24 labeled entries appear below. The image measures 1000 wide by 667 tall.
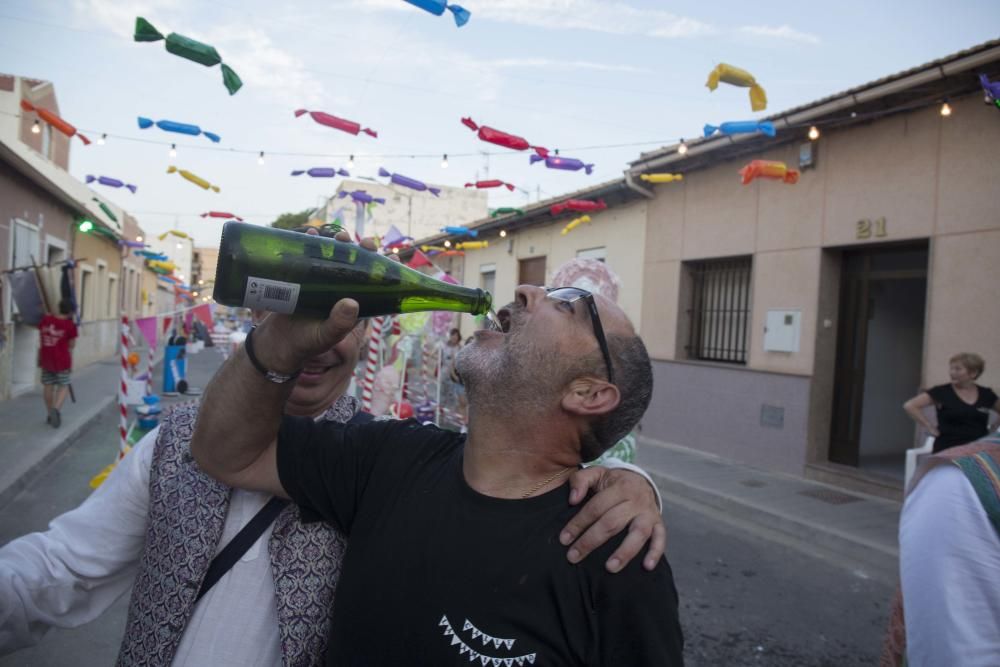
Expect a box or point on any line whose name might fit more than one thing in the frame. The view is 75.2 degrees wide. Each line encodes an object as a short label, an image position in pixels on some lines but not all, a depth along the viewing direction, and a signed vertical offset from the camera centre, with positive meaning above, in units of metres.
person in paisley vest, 1.44 -0.62
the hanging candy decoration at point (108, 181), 10.12 +1.89
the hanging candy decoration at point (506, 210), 10.88 +1.99
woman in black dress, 6.09 -0.43
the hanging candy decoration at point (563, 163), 8.04 +2.11
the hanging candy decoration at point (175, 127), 7.57 +2.11
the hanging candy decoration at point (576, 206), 10.48 +2.21
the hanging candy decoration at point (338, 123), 7.43 +2.26
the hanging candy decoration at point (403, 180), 9.34 +2.07
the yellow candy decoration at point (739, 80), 5.75 +2.36
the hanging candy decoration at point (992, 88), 5.45 +2.29
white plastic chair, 6.68 -1.02
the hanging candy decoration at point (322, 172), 9.91 +2.20
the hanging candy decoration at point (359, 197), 10.36 +1.98
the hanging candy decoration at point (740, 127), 6.90 +2.32
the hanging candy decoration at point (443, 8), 4.85 +2.38
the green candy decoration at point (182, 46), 5.18 +2.17
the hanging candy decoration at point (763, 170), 7.57 +2.06
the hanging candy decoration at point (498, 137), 6.67 +2.04
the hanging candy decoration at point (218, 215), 11.61 +1.71
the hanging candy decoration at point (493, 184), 8.92 +1.98
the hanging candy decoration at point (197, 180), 9.38 +1.84
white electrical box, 9.22 +0.24
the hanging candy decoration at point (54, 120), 7.61 +2.14
